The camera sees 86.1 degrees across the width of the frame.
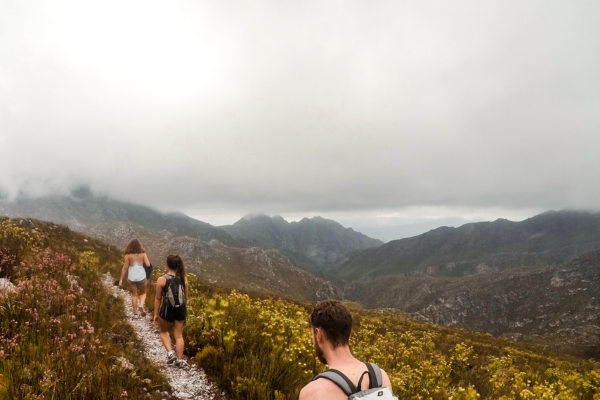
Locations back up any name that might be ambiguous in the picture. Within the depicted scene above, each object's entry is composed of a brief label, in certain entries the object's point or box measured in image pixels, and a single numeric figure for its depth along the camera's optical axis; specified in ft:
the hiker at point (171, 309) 25.76
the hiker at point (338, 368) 10.02
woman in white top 38.03
